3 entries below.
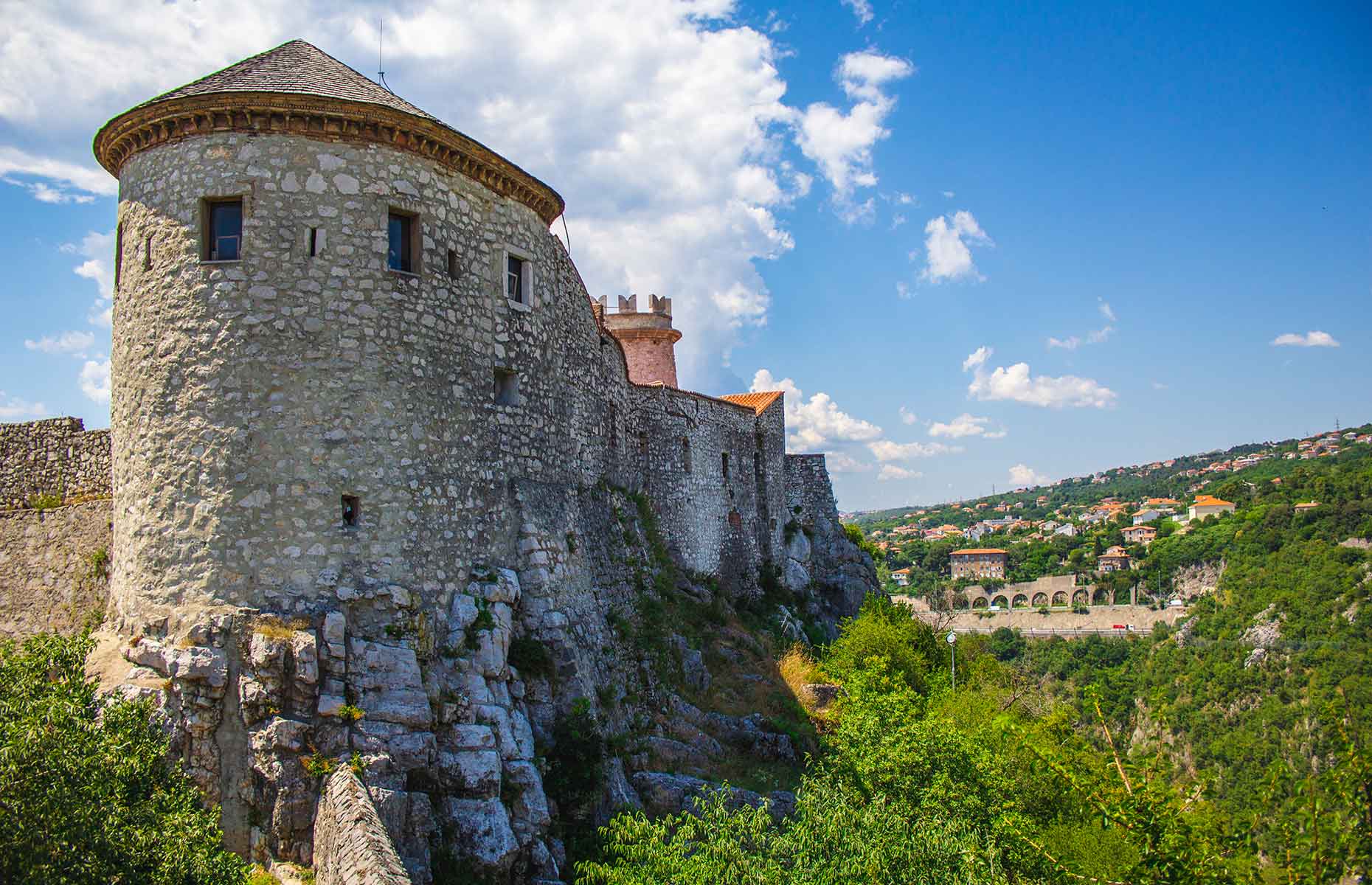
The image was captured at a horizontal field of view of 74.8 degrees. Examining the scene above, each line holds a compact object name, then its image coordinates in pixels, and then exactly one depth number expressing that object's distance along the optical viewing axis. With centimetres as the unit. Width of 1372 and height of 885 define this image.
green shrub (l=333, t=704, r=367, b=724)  1220
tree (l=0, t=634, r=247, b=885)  822
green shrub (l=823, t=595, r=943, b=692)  2988
